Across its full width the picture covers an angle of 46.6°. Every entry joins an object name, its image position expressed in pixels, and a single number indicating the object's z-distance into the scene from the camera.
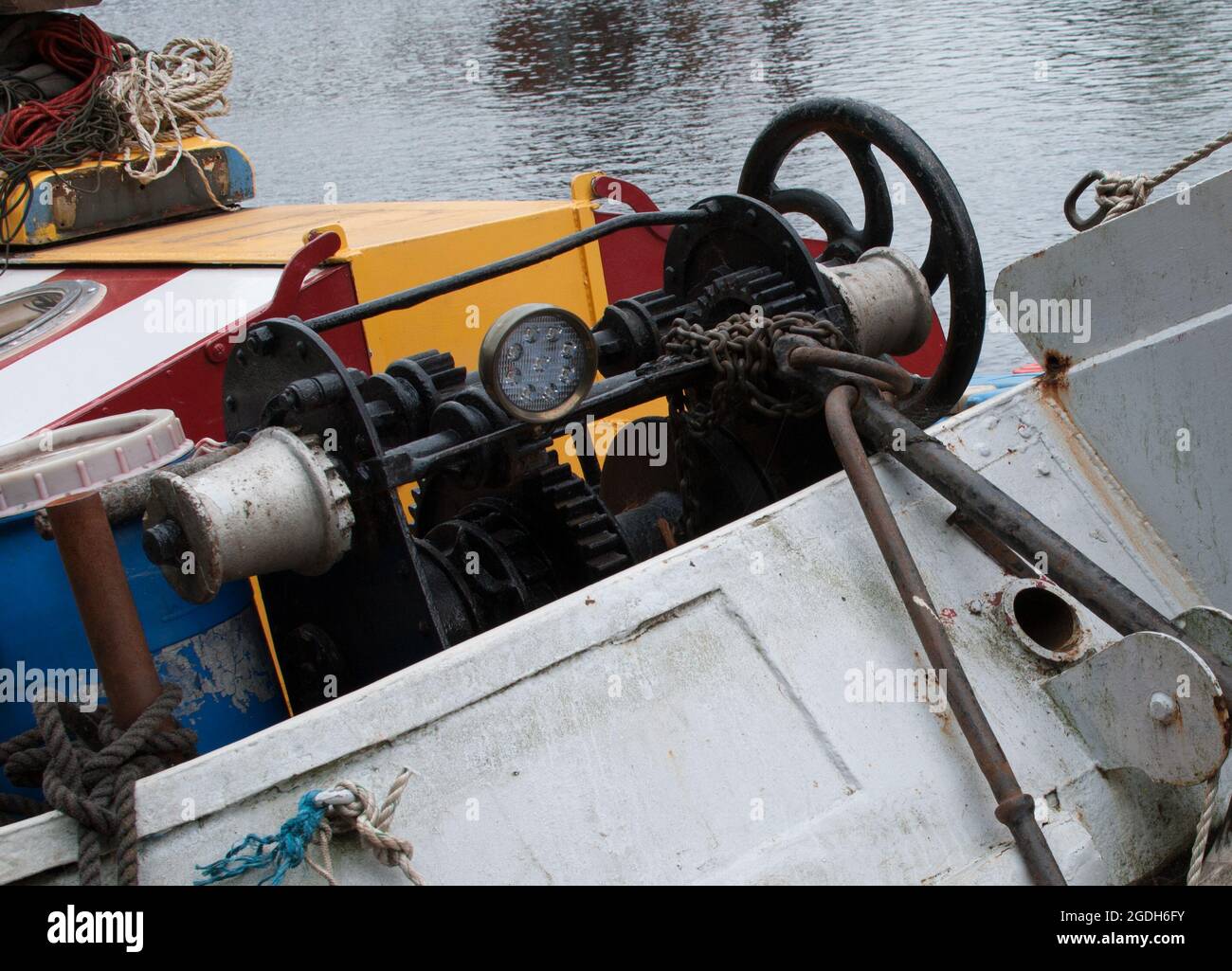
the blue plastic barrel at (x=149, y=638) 2.35
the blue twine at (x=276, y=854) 1.70
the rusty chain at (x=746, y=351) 2.32
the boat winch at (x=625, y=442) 2.01
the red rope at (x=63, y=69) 4.05
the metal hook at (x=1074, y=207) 2.70
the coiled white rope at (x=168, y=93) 4.15
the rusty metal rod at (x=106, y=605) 1.79
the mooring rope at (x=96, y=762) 1.70
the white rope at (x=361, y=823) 1.73
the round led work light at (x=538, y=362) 2.07
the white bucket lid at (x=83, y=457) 1.70
